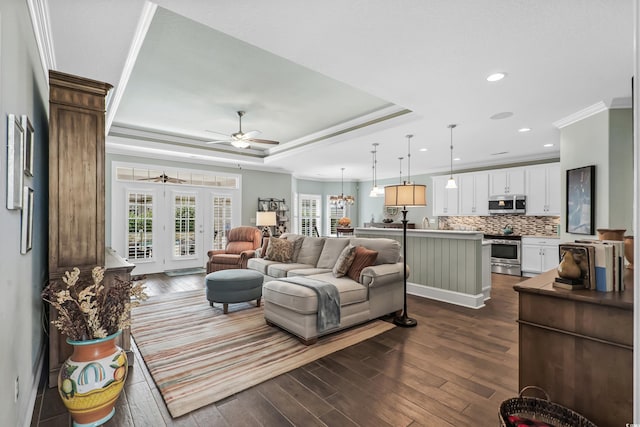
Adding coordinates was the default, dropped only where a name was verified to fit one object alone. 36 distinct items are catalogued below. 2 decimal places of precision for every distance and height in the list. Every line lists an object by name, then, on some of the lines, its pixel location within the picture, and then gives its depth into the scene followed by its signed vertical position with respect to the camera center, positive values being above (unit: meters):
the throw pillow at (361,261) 3.62 -0.60
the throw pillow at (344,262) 3.69 -0.61
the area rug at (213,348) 2.26 -1.30
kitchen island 4.23 -0.80
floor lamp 3.53 +0.17
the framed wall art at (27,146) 1.65 +0.39
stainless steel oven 6.49 -0.93
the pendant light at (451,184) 5.19 +0.49
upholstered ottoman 3.82 -0.96
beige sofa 3.00 -0.88
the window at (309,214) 10.03 -0.06
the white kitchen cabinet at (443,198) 7.94 +0.38
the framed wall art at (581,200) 3.82 +0.17
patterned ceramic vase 1.72 -0.98
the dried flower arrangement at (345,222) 7.94 -0.26
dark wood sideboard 1.32 -0.65
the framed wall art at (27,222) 1.67 -0.06
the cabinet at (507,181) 6.73 +0.71
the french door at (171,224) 6.21 -0.26
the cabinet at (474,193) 7.32 +0.47
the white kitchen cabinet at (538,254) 6.08 -0.87
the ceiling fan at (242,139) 4.46 +1.09
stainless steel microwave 6.65 +0.18
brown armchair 5.34 -0.73
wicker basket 1.37 -0.94
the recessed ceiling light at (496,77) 2.88 +1.31
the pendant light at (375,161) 5.77 +1.22
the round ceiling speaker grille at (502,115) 3.96 +1.29
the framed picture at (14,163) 1.31 +0.22
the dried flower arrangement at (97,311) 1.80 -0.62
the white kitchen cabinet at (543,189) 6.23 +0.48
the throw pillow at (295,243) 5.01 -0.52
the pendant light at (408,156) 5.16 +1.24
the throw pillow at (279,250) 4.94 -0.62
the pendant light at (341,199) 8.77 +0.38
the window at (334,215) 10.64 -0.10
